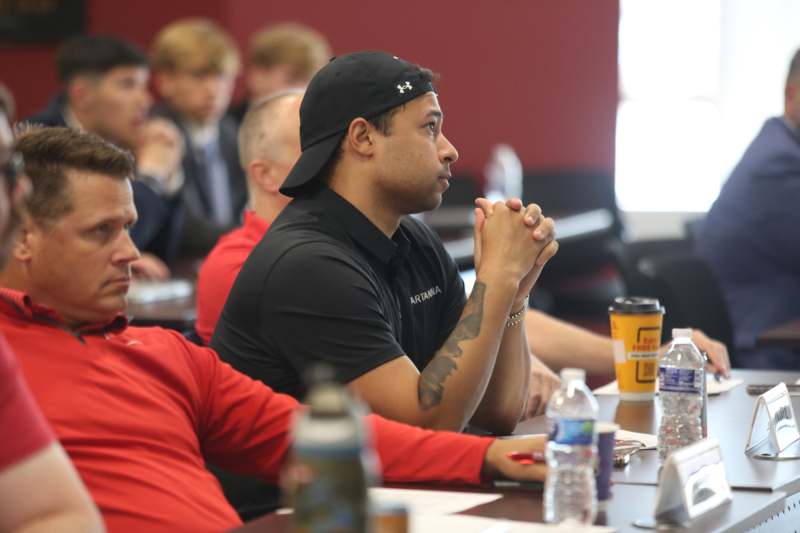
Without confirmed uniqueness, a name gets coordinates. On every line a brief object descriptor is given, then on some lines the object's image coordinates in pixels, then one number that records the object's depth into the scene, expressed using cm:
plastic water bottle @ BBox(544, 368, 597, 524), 356
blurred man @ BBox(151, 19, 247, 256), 1248
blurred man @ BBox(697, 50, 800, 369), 902
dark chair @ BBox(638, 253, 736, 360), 815
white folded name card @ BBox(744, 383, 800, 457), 457
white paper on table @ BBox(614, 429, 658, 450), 464
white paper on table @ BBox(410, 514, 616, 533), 342
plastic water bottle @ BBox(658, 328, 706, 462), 454
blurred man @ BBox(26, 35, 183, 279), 1087
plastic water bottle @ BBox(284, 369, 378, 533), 243
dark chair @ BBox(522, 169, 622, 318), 1345
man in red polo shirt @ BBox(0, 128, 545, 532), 389
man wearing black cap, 468
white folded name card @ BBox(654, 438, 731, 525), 358
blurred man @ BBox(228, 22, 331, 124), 1294
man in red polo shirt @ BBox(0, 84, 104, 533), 302
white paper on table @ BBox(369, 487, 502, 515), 372
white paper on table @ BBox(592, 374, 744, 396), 579
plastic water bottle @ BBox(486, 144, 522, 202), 1467
